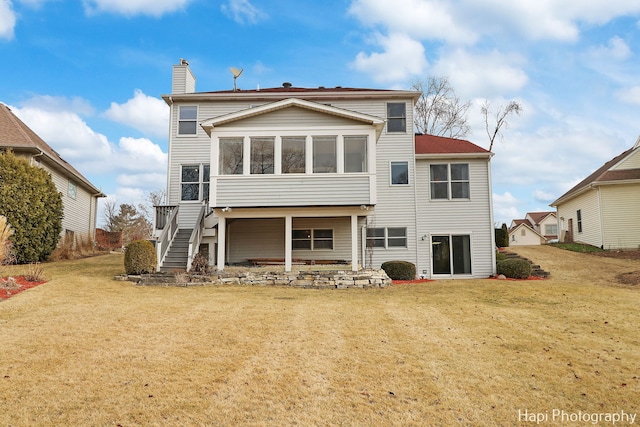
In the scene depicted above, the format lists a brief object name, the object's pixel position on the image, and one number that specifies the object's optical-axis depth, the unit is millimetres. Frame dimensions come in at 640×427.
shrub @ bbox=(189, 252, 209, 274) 15247
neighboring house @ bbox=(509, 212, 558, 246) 53156
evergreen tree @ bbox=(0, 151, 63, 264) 17562
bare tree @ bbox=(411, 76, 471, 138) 34656
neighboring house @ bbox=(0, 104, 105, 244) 20125
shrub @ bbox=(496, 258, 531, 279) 17719
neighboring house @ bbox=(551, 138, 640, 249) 24422
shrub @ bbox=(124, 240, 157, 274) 15078
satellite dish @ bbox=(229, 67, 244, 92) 21359
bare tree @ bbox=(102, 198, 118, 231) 48656
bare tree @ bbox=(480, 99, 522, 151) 33500
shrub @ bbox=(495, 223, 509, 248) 25688
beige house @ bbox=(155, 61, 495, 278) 15513
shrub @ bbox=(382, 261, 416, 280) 17250
